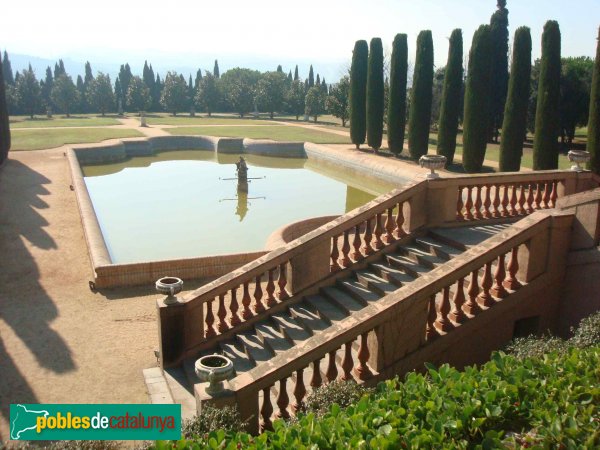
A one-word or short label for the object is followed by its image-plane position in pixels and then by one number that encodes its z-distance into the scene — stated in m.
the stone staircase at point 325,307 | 7.77
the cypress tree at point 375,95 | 33.62
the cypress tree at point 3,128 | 25.92
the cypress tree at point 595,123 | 17.33
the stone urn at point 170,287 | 8.05
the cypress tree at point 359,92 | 35.06
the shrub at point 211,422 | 5.03
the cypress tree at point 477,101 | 25.38
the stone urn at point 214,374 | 5.57
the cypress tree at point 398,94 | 31.94
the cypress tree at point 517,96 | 24.02
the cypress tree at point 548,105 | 22.19
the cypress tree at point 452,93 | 27.75
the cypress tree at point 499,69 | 37.88
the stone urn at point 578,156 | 10.59
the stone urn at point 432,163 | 9.58
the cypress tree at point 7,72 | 67.44
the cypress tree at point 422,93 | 30.09
